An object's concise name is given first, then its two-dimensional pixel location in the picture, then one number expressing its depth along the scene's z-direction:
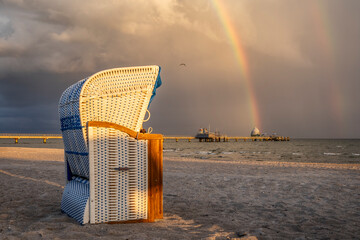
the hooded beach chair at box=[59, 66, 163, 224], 4.74
